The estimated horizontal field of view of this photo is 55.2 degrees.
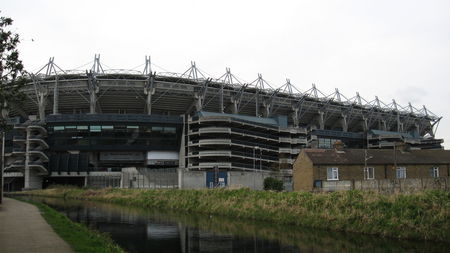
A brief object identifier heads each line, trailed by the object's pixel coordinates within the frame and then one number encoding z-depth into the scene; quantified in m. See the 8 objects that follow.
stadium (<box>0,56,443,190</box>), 104.12
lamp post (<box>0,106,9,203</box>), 43.11
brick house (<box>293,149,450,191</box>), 48.81
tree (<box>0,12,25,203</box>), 15.20
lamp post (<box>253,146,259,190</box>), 107.26
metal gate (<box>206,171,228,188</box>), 79.21
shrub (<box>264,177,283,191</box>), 69.75
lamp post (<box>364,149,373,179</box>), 48.84
